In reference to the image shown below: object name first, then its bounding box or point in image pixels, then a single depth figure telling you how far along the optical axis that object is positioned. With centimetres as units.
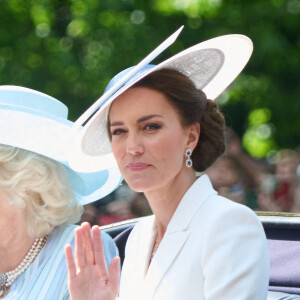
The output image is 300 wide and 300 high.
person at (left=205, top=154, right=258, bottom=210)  1109
